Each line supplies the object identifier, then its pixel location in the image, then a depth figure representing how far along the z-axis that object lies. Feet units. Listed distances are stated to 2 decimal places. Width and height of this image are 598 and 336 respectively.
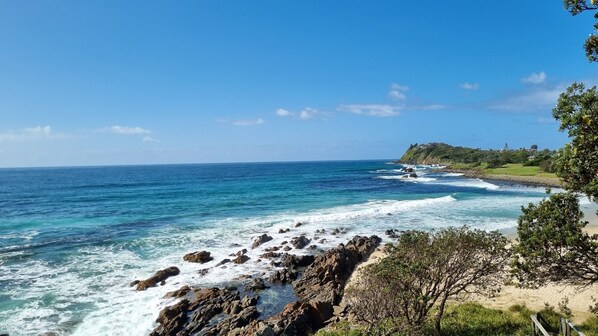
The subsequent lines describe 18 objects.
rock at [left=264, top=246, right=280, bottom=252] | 98.53
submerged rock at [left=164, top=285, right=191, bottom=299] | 70.08
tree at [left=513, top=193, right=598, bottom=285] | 31.35
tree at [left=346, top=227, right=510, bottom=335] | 39.11
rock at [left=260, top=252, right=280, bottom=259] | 93.44
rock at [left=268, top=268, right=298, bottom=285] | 77.46
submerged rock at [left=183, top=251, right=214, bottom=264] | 90.53
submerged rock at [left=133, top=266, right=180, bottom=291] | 74.22
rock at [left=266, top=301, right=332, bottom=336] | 53.01
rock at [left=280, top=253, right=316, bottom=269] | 86.40
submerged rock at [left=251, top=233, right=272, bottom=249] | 104.43
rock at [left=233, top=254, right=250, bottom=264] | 89.66
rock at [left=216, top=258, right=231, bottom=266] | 88.30
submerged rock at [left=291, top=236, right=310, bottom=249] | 102.94
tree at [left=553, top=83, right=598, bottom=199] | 27.91
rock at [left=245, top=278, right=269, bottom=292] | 73.25
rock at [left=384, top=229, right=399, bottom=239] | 108.96
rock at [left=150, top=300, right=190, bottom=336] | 57.09
